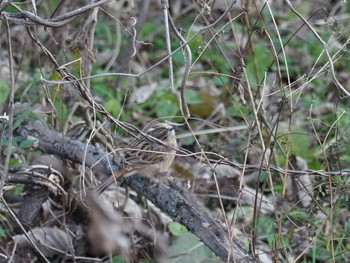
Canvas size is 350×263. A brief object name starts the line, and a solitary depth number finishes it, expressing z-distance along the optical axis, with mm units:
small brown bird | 7500
